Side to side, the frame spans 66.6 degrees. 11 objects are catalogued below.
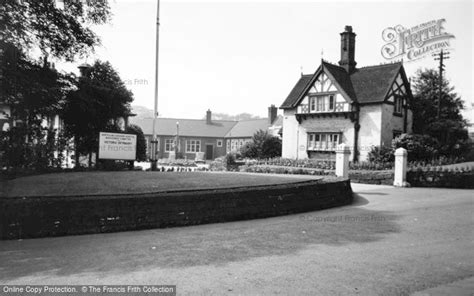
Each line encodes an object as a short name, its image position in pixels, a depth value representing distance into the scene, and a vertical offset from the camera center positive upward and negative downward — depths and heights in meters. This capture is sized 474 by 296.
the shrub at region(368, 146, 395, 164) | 27.48 +0.38
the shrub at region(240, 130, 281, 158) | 35.34 +0.90
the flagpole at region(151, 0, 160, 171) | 19.92 +3.69
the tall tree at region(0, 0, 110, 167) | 11.80 +3.01
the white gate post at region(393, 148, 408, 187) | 19.27 -0.37
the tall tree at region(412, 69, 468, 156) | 32.38 +4.64
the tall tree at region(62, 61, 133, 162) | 17.08 +2.23
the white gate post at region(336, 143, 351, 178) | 18.45 -0.08
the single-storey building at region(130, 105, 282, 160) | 58.75 +2.87
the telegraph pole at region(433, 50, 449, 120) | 32.81 +9.81
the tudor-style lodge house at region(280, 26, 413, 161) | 29.58 +4.28
